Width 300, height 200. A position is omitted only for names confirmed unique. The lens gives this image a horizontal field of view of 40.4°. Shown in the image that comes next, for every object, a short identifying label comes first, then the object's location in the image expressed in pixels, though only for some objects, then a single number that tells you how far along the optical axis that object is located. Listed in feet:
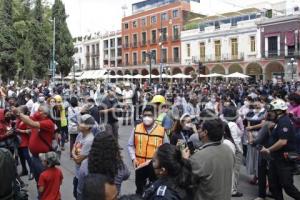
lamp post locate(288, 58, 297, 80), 115.25
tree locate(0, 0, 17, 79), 110.11
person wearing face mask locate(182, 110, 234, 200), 10.84
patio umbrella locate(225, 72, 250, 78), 117.33
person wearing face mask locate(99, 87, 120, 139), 31.81
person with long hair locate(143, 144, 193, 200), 9.19
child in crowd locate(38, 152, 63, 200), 16.85
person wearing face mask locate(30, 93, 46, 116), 34.19
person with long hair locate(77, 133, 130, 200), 11.33
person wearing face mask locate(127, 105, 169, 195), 16.30
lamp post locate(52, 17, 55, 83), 110.53
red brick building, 175.94
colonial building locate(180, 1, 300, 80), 128.36
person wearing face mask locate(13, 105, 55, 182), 19.25
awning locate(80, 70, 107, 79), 148.97
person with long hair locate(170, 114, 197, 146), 19.33
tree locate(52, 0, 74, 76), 148.77
